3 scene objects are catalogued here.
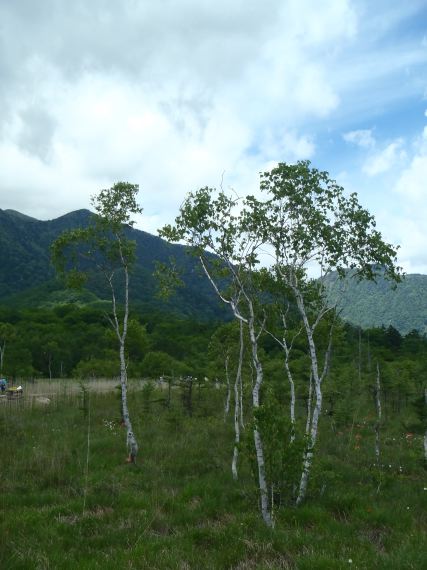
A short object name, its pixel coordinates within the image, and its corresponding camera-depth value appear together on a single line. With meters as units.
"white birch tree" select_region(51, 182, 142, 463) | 19.33
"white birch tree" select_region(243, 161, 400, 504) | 14.53
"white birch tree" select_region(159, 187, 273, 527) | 14.57
